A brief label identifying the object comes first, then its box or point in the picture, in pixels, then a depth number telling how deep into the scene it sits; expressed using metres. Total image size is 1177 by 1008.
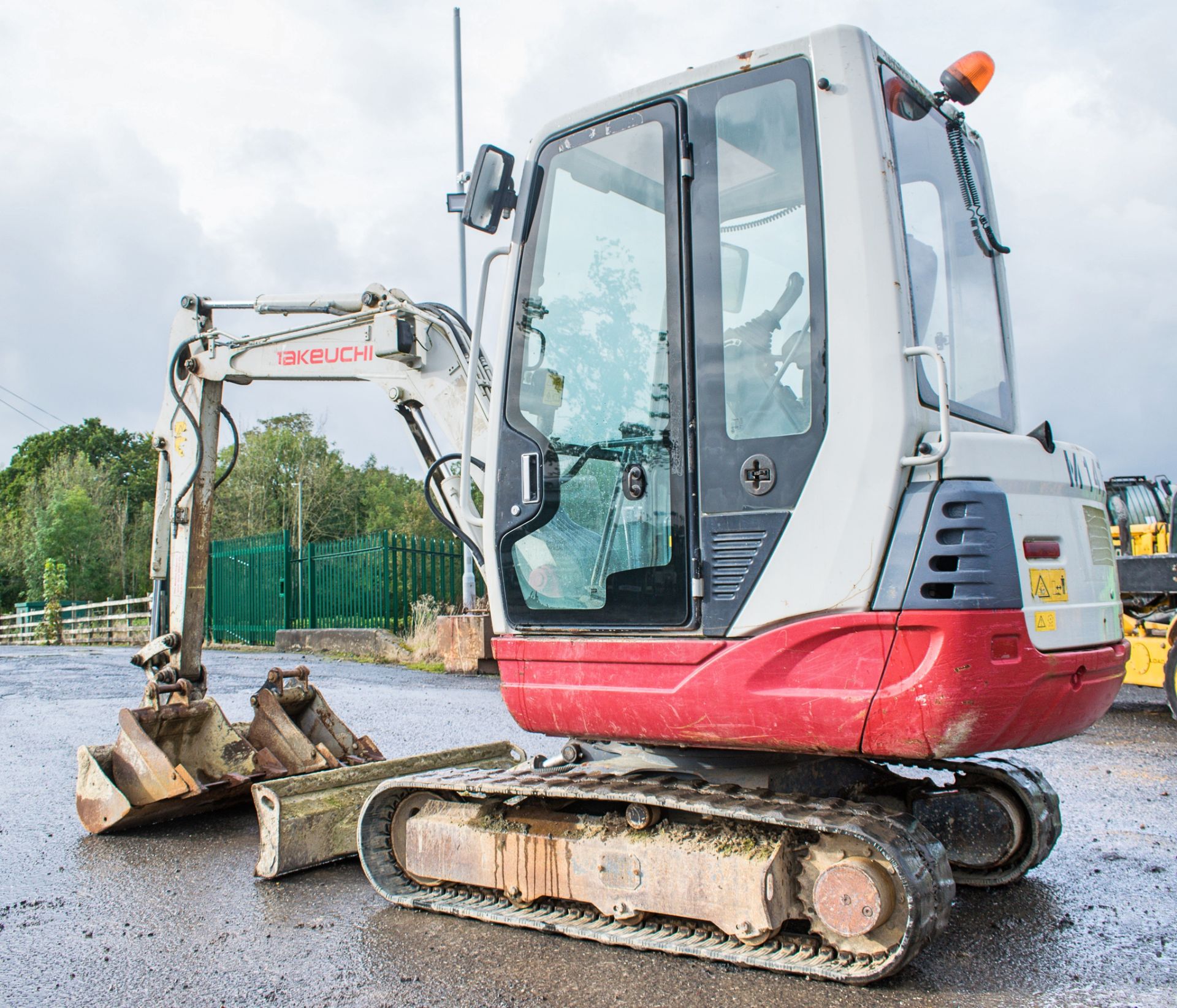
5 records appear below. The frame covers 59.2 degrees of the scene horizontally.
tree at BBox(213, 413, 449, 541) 50.47
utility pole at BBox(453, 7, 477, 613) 15.70
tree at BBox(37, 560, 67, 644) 25.92
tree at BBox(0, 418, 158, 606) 47.94
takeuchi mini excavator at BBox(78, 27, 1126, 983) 3.16
